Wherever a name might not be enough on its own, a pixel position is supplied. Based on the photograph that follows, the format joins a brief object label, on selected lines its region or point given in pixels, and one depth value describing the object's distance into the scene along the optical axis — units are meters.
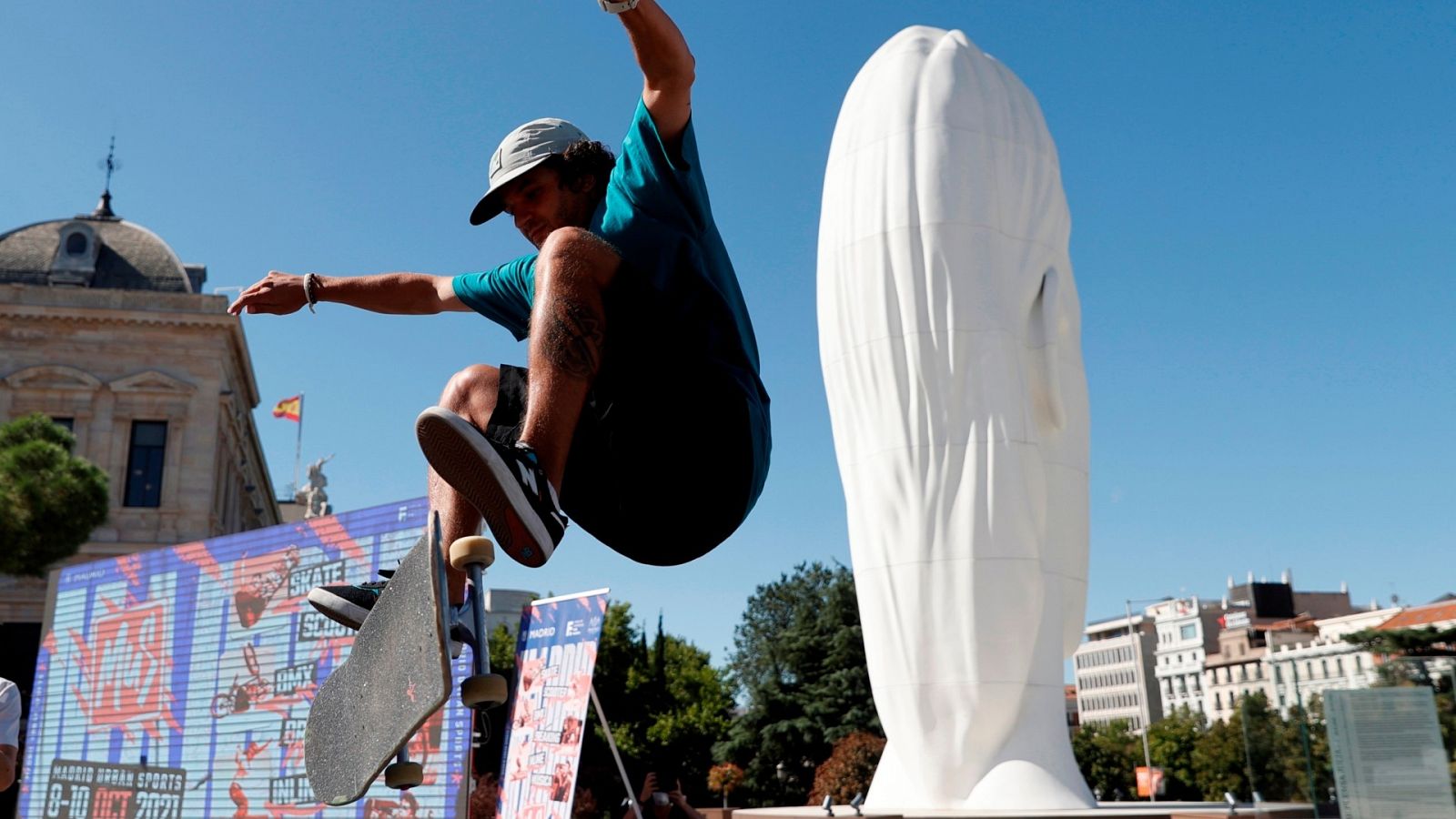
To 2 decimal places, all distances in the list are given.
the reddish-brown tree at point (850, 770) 26.39
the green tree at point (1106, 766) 48.62
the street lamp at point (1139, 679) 110.56
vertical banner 10.59
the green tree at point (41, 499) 20.70
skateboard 1.95
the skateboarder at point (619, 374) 2.15
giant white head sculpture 12.47
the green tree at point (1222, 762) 51.66
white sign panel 7.48
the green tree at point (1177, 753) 71.62
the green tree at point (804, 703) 37.16
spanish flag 37.42
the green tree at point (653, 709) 42.69
